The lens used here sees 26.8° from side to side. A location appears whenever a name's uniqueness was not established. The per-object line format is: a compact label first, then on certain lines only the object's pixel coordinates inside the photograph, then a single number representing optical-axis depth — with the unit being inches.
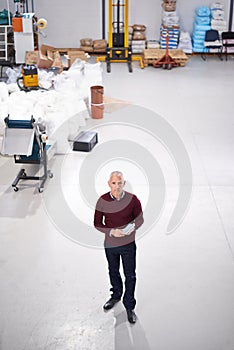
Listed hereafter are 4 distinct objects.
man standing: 156.7
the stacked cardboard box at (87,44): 565.0
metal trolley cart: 251.9
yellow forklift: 513.0
